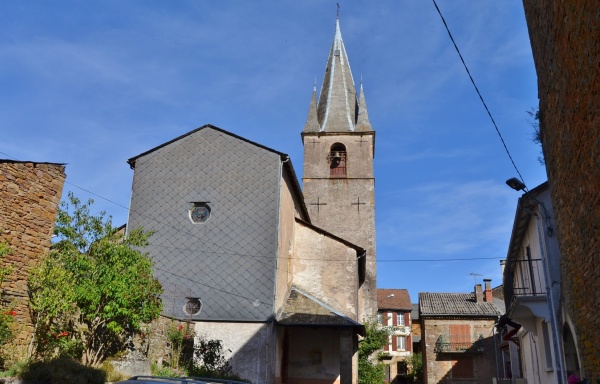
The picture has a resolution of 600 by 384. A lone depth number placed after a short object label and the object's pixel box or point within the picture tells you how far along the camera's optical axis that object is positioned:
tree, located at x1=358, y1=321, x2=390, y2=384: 24.16
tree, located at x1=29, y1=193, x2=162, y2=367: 9.70
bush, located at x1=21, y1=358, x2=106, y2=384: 7.76
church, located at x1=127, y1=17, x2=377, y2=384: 16.00
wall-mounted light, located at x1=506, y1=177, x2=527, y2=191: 11.40
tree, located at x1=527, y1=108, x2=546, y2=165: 8.82
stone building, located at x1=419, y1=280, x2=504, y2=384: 37.41
